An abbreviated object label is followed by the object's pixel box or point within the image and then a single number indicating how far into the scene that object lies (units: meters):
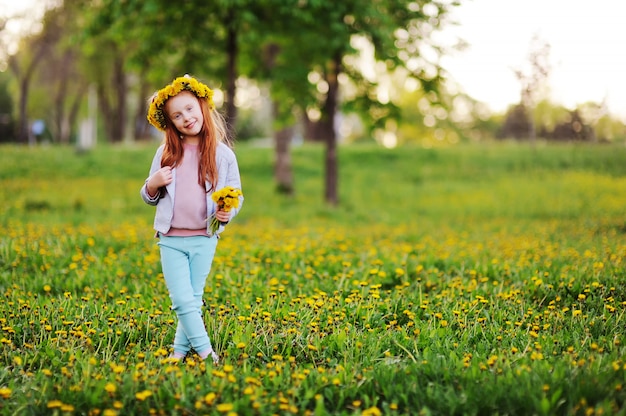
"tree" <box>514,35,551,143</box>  17.89
